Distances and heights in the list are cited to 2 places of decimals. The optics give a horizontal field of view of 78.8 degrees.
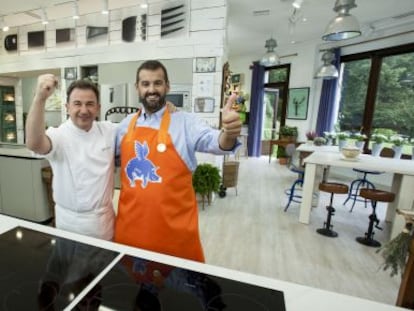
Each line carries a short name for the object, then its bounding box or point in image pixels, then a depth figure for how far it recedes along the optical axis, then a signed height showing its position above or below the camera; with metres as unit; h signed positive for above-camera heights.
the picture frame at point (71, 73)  4.46 +0.58
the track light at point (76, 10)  3.34 +1.27
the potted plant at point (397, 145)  3.76 -0.28
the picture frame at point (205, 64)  3.55 +0.71
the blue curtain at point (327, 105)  5.76 +0.39
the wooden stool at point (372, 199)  2.74 -0.79
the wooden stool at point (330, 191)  2.88 -0.78
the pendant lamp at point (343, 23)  2.57 +1.02
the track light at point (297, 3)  2.93 +1.35
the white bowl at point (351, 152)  3.18 -0.35
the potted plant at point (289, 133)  6.59 -0.33
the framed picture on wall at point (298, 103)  6.39 +0.45
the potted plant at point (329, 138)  4.99 -0.31
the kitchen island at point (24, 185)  2.61 -0.86
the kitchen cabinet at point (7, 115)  5.54 -0.29
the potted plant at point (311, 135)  5.11 -0.28
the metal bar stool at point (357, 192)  3.95 -1.20
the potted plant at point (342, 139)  4.01 -0.25
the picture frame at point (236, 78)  8.12 +1.23
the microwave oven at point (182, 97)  3.75 +0.24
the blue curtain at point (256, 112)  7.54 +0.17
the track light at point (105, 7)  3.26 +1.33
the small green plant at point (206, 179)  3.44 -0.87
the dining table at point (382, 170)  2.84 -0.58
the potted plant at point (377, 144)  3.88 -0.28
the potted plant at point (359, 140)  4.06 -0.25
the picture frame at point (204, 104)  3.65 +0.15
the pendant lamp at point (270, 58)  4.67 +1.12
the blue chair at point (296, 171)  3.68 -0.83
